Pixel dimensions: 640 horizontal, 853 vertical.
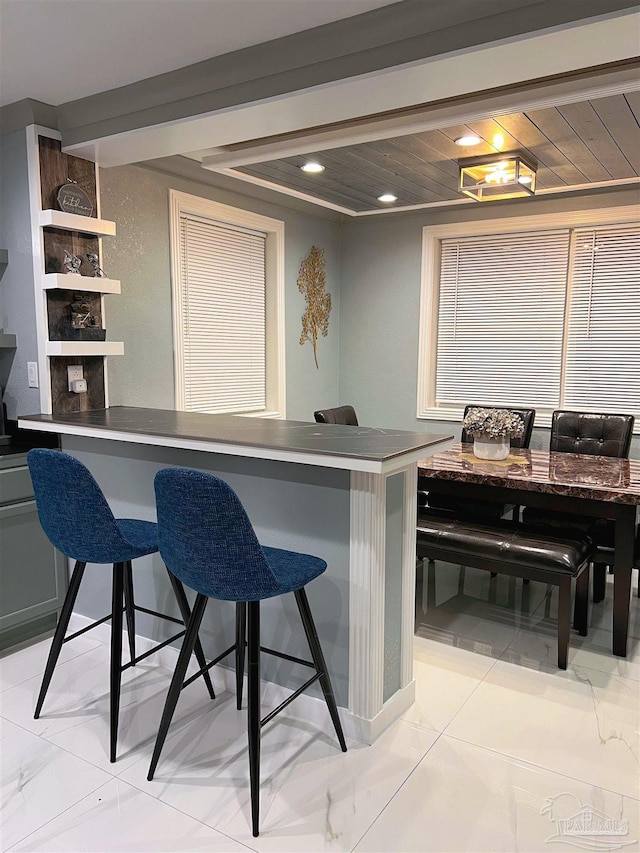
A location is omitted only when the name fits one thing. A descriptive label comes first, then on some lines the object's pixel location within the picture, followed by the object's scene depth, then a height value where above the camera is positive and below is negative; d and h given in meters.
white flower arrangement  3.54 -0.40
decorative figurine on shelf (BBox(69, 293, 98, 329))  3.12 +0.17
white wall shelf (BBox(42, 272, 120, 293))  2.96 +0.32
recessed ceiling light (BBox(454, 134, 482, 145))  3.13 +1.06
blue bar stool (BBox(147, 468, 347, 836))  1.80 -0.62
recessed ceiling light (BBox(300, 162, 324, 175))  3.68 +1.08
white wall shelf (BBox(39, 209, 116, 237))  2.95 +0.61
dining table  2.90 -0.64
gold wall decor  5.14 +0.46
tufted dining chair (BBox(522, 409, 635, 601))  3.50 -0.57
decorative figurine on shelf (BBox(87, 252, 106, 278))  3.22 +0.43
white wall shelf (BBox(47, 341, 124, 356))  3.01 +0.01
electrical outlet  3.19 -0.12
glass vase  3.58 -0.54
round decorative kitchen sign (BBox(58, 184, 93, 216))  3.05 +0.73
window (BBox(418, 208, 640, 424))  4.49 +0.29
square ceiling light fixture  3.39 +0.99
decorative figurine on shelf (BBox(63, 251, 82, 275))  3.09 +0.42
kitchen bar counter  2.19 -0.63
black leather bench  2.80 -0.93
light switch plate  3.11 -0.12
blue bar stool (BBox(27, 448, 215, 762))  2.13 -0.61
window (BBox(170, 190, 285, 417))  4.10 +0.30
